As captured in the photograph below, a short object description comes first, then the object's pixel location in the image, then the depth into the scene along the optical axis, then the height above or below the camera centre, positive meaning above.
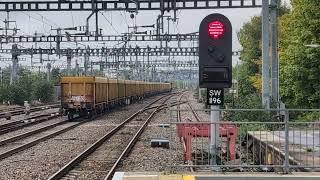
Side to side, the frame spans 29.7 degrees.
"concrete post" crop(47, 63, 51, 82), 72.56 +1.99
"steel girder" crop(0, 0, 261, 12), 32.44 +4.46
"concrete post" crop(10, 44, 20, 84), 61.12 +2.93
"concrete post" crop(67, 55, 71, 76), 68.76 +2.61
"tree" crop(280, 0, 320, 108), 31.72 +1.45
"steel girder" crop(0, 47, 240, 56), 66.50 +3.93
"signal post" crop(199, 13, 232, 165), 11.05 +0.55
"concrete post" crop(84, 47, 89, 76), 66.75 +2.96
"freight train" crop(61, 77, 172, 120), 36.81 -0.64
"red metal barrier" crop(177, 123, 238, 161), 12.50 -1.04
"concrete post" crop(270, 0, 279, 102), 26.53 +1.56
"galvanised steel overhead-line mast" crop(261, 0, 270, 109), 25.80 +1.30
